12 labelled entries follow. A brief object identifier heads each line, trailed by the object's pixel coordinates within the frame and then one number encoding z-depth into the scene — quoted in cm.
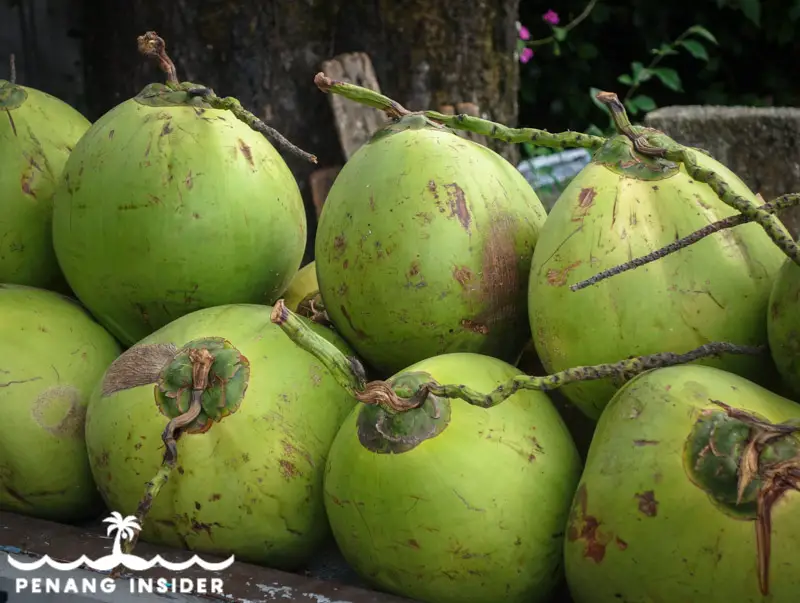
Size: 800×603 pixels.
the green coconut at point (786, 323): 106
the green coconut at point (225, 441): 124
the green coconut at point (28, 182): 163
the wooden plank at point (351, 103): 294
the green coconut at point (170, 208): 146
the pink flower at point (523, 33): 456
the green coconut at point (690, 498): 94
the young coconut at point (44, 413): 142
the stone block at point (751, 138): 290
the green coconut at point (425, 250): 132
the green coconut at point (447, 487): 109
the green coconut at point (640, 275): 115
